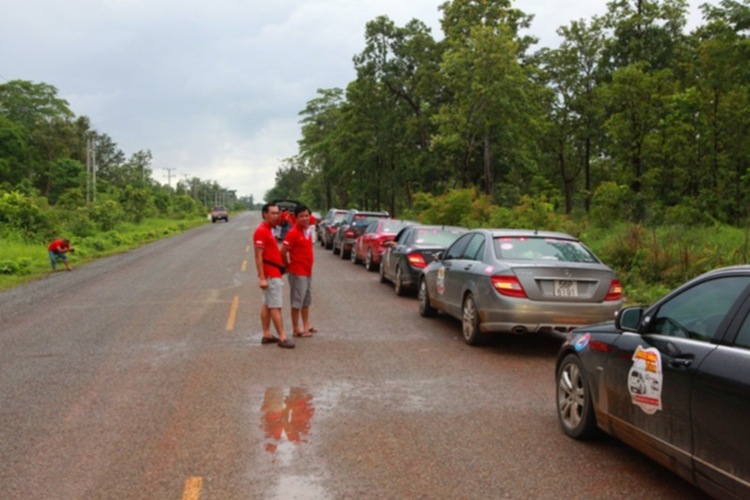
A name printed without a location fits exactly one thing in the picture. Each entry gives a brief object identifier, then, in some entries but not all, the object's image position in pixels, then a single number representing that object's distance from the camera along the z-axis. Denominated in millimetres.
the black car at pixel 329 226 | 27766
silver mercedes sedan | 7688
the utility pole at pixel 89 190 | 47503
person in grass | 18609
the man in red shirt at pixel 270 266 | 8234
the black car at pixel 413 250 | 12953
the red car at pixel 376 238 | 17516
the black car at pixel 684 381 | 3195
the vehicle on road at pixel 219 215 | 69688
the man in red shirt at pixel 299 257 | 8688
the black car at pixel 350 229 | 21828
